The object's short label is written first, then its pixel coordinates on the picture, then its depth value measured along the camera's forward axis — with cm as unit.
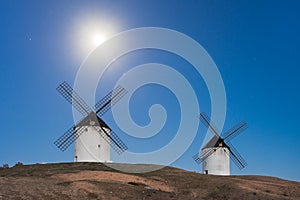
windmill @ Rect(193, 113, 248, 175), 4850
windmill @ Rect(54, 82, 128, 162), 4138
